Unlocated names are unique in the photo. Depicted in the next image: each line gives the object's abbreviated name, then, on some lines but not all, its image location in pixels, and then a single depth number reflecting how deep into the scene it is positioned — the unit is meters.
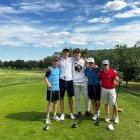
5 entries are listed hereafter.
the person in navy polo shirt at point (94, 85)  5.15
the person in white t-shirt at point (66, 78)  5.12
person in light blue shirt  5.08
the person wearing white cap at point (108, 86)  4.93
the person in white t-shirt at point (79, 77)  5.18
